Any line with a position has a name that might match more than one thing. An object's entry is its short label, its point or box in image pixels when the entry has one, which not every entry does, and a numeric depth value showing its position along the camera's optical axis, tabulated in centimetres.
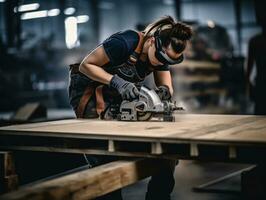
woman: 410
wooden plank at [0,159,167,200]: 255
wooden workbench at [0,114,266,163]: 312
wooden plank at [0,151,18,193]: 364
